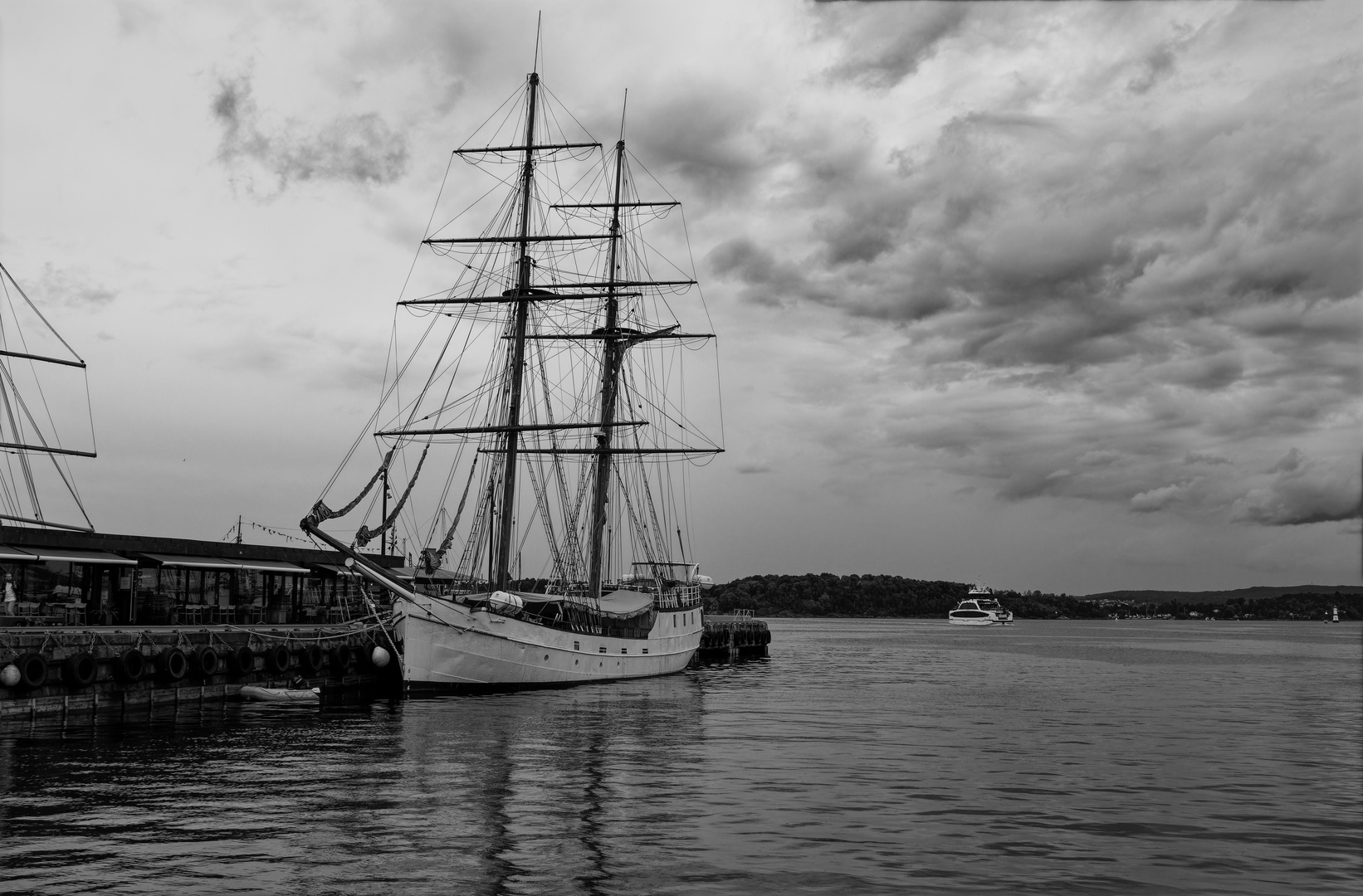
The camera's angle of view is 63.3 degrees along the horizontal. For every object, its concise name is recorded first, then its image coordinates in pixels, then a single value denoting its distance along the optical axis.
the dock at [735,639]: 88.81
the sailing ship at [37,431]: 52.59
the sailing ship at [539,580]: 47.72
